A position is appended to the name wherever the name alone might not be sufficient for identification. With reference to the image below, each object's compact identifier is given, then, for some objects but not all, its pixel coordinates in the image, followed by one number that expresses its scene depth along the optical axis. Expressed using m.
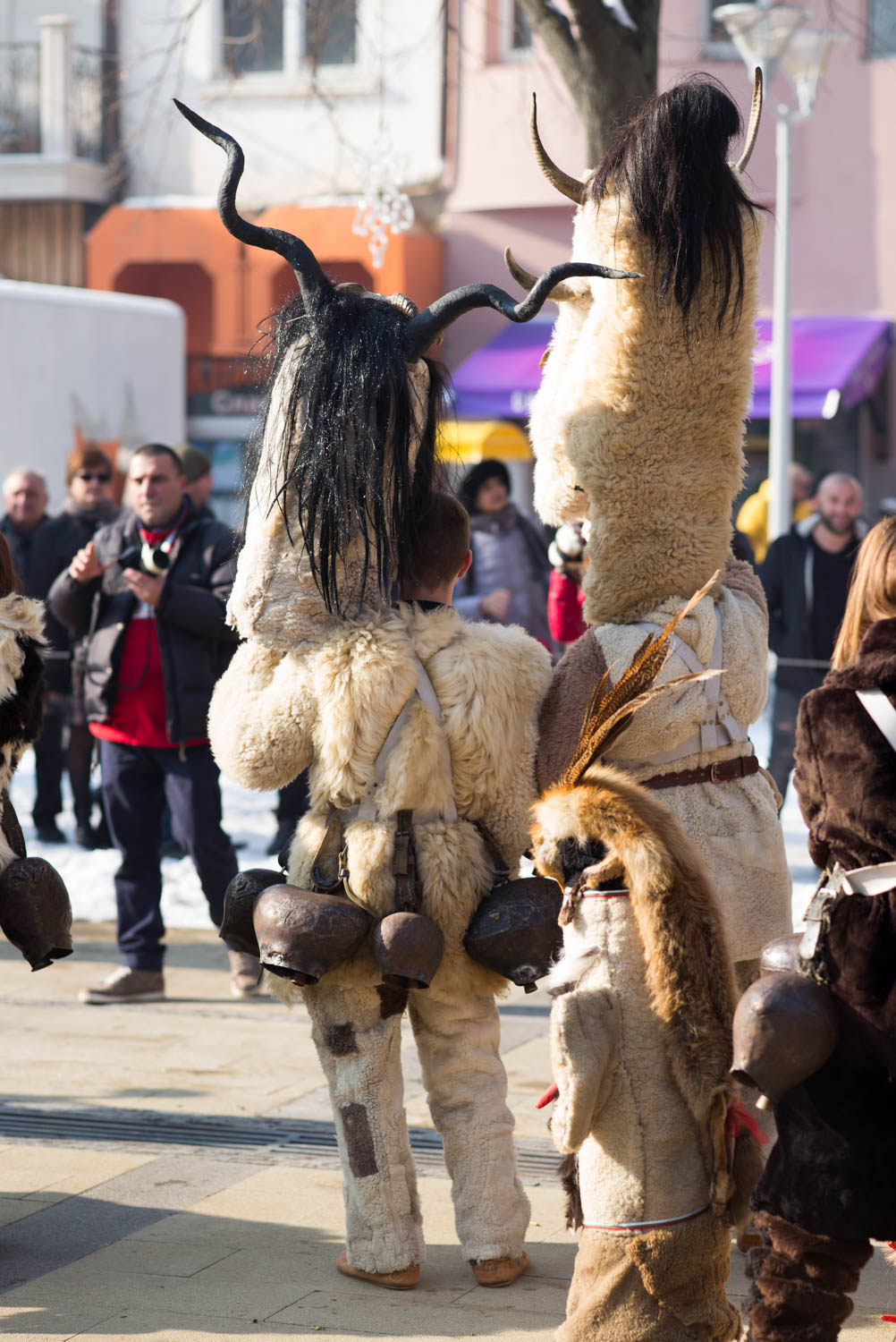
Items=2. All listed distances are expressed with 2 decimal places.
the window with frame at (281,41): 19.88
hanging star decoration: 18.05
